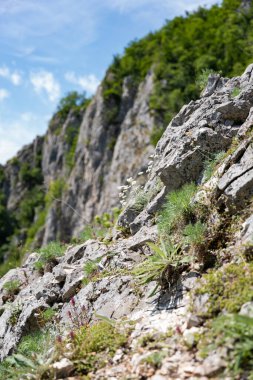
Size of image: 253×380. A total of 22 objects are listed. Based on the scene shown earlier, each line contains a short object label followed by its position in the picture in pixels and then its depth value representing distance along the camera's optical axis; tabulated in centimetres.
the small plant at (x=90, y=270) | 877
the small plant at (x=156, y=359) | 479
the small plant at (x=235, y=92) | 968
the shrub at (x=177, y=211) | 739
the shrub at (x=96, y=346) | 535
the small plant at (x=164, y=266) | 639
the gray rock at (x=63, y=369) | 528
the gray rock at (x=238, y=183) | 649
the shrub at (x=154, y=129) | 4804
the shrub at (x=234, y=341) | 415
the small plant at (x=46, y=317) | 876
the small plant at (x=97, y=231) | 1123
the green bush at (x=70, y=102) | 8745
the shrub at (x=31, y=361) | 546
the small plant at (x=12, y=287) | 1145
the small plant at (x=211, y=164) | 812
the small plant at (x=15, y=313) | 968
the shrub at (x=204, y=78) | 1199
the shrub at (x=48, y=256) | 1140
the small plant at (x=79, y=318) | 711
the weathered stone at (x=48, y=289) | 943
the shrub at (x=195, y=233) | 644
